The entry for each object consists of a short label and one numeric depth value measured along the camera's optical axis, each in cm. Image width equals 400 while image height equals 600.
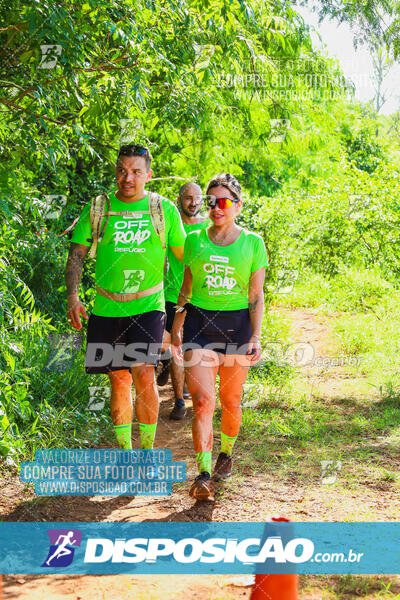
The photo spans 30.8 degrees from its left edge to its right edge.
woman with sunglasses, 459
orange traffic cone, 270
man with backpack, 473
